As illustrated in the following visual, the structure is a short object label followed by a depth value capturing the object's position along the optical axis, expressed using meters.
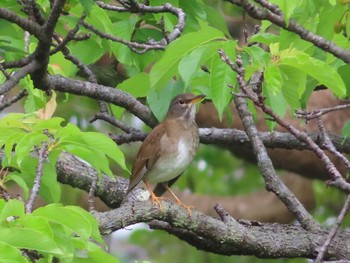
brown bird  11.33
